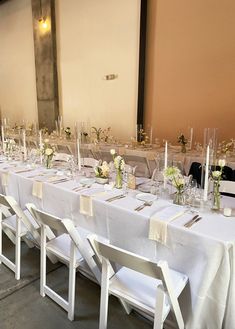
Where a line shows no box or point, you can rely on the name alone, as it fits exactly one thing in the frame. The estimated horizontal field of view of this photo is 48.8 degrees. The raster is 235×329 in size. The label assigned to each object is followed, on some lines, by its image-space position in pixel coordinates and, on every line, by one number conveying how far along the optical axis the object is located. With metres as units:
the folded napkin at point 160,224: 1.69
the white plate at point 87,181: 2.54
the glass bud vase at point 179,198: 2.01
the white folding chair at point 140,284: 1.31
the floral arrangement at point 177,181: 1.97
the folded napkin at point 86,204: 2.15
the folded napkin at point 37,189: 2.59
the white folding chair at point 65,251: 1.77
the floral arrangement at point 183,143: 4.23
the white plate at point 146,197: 2.10
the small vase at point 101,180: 2.54
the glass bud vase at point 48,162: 3.16
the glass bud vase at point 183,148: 4.24
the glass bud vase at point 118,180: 2.42
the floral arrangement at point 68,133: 5.84
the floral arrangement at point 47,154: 3.06
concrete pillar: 6.96
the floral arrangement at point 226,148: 3.84
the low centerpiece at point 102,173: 2.55
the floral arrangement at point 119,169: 2.39
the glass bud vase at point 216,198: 1.89
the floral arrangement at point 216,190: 1.88
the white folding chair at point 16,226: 2.23
